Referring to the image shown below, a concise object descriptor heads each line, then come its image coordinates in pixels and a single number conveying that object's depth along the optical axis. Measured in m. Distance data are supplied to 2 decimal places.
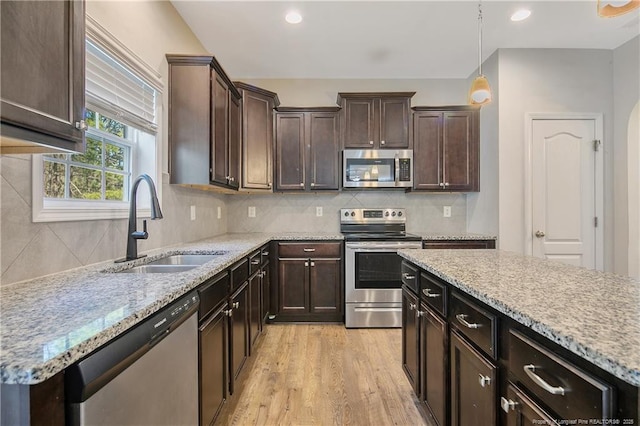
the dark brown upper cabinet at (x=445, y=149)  3.50
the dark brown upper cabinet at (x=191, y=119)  2.30
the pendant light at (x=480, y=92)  2.13
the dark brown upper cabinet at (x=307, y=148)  3.49
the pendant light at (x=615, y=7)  1.29
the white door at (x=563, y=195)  3.11
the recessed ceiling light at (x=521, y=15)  2.53
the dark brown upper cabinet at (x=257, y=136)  3.16
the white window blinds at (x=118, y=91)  1.54
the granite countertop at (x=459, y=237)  3.15
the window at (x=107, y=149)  1.38
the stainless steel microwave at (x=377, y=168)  3.43
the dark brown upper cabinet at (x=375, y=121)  3.43
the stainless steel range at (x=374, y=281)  3.16
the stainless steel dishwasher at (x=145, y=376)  0.70
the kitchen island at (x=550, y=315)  0.63
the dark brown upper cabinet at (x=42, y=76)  0.77
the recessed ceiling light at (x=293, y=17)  2.53
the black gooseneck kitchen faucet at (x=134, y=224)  1.63
